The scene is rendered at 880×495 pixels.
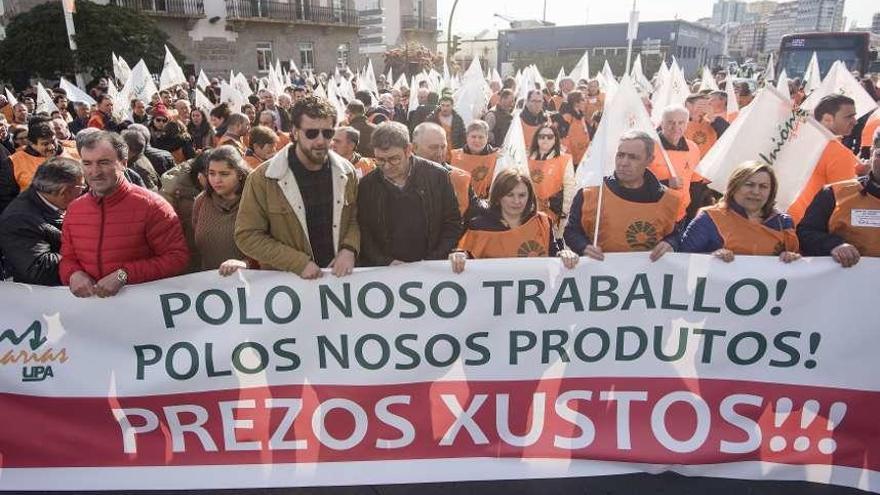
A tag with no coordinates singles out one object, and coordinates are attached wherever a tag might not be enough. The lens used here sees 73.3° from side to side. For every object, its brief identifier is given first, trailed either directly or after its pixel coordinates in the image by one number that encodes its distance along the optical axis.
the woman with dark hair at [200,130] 7.53
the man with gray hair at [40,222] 2.80
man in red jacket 2.67
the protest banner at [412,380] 2.68
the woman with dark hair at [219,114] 6.79
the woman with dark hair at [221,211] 3.08
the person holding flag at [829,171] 3.76
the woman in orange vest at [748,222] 2.88
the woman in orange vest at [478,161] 5.34
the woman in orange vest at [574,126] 8.15
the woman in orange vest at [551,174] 5.21
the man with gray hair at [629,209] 3.17
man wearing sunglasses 2.76
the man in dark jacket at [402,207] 3.01
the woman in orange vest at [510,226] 3.16
